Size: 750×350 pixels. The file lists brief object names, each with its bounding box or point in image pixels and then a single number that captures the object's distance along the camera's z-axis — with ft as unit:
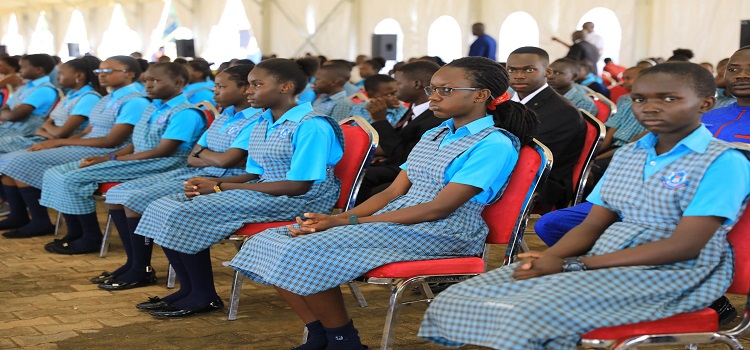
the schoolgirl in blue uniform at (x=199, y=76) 24.80
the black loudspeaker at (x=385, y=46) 47.06
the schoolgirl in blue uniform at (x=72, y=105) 19.19
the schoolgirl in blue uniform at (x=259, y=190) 12.00
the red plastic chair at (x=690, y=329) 7.06
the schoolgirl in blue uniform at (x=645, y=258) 6.97
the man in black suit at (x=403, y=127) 15.49
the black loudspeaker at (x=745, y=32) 30.60
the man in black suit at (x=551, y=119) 13.26
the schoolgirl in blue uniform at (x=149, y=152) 15.84
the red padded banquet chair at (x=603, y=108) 19.15
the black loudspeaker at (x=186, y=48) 49.06
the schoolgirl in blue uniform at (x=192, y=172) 13.80
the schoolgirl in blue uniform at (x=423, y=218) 9.21
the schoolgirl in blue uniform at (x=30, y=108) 21.54
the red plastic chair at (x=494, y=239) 9.19
